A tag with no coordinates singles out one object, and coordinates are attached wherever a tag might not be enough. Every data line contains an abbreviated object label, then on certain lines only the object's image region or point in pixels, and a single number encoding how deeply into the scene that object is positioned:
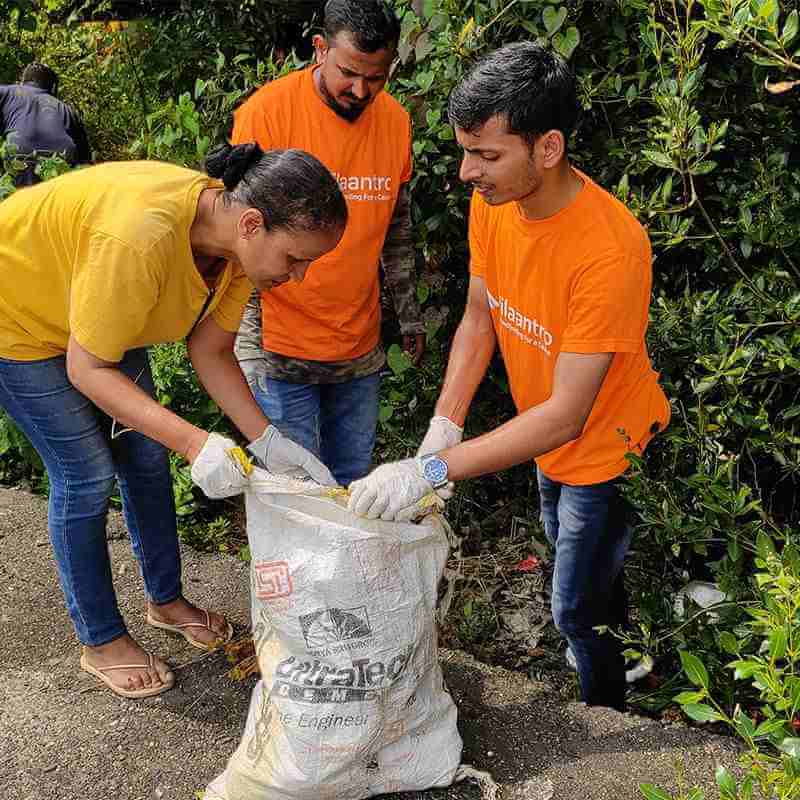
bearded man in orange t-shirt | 2.75
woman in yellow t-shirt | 2.08
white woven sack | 2.05
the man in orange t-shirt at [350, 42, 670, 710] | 2.05
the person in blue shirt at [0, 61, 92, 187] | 6.07
